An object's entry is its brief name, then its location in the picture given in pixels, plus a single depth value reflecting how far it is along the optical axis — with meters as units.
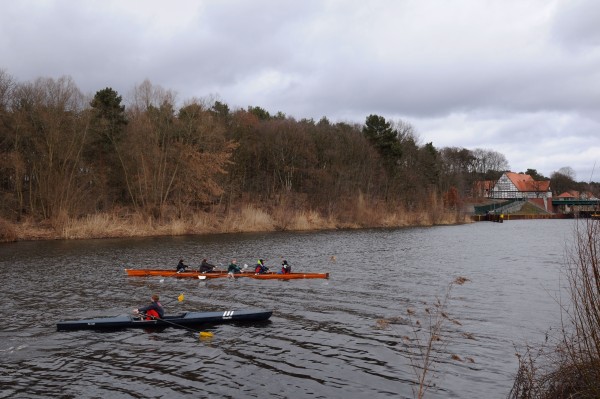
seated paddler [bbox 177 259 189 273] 26.89
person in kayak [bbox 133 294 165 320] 16.73
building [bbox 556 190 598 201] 125.09
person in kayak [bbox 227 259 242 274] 26.62
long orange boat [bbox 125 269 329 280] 26.08
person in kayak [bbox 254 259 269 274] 26.67
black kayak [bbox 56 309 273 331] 16.27
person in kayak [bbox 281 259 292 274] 26.06
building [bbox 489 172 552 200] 144.25
